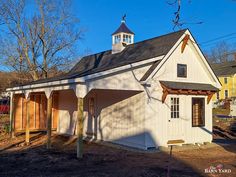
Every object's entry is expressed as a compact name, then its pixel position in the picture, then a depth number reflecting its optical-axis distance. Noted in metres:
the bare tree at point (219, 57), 66.31
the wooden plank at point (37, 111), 17.98
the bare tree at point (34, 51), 29.45
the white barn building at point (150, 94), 11.95
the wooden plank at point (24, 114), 17.77
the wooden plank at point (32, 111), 17.80
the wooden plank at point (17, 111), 17.42
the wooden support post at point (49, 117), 12.50
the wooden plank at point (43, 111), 18.17
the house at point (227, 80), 48.84
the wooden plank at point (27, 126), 14.13
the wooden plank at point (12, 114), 16.38
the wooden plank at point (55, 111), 18.62
